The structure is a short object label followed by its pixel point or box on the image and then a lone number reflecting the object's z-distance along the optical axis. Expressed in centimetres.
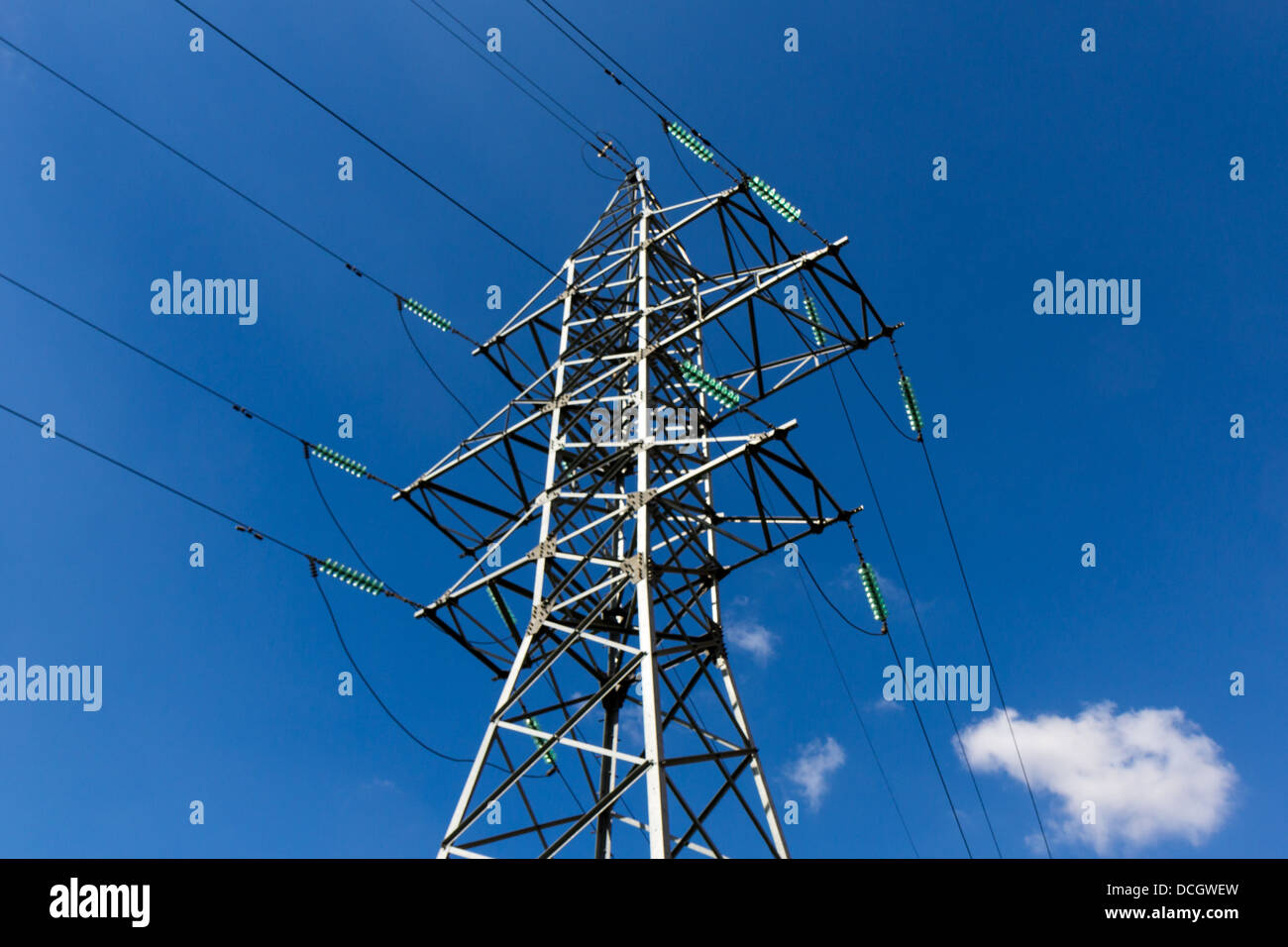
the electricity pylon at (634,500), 1134
